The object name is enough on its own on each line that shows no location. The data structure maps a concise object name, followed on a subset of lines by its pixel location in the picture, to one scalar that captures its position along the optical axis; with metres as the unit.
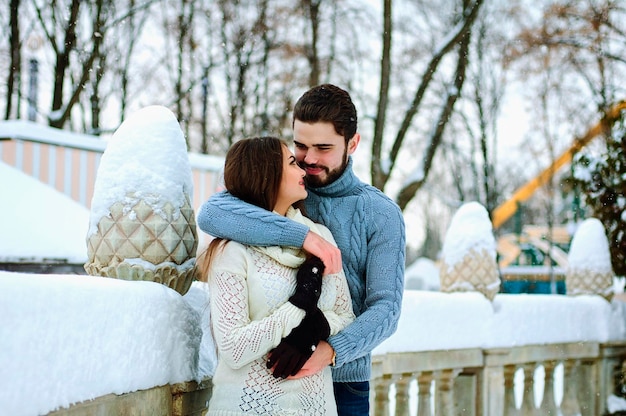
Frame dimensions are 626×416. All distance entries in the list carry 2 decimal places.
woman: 2.37
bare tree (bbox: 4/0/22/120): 15.55
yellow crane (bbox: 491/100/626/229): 21.29
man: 2.83
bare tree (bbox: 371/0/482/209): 11.49
